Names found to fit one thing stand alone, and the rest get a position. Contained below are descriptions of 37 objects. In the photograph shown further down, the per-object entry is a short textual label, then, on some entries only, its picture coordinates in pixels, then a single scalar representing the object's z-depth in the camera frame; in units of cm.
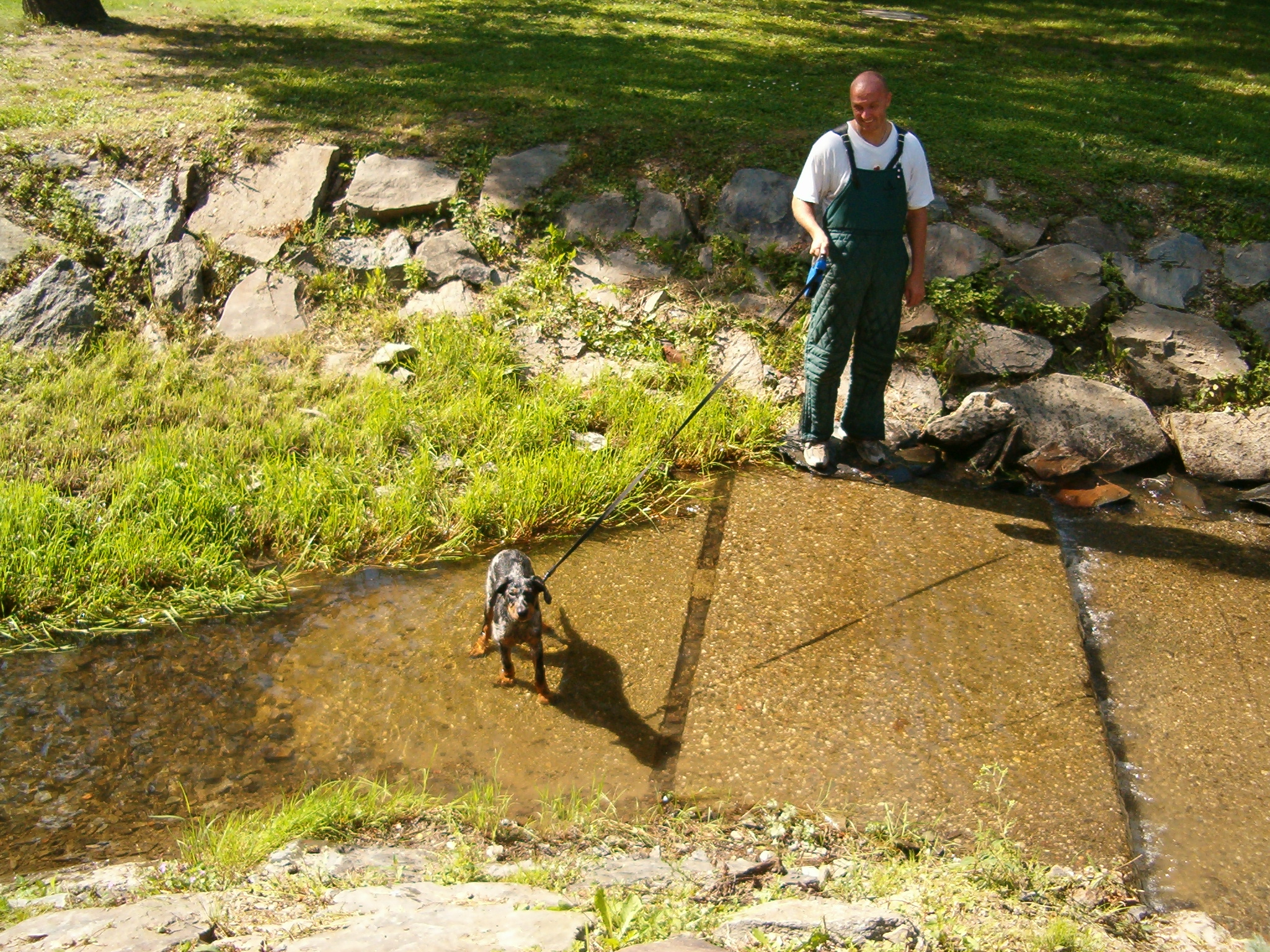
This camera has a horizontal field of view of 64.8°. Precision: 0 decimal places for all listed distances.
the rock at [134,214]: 745
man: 512
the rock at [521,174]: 777
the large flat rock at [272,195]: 765
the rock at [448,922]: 248
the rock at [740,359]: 675
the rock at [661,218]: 761
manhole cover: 1225
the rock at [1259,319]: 702
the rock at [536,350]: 680
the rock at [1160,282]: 726
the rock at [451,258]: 738
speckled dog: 395
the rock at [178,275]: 720
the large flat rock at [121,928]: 249
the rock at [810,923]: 270
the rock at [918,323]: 693
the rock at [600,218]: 766
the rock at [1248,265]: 731
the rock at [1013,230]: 749
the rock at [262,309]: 701
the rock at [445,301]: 718
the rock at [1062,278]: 712
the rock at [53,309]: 664
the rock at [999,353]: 680
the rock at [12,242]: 697
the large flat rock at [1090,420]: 634
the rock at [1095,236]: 749
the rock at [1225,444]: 619
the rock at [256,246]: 743
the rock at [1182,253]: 741
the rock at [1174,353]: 681
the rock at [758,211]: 748
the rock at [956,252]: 725
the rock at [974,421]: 625
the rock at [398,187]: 770
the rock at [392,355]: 662
